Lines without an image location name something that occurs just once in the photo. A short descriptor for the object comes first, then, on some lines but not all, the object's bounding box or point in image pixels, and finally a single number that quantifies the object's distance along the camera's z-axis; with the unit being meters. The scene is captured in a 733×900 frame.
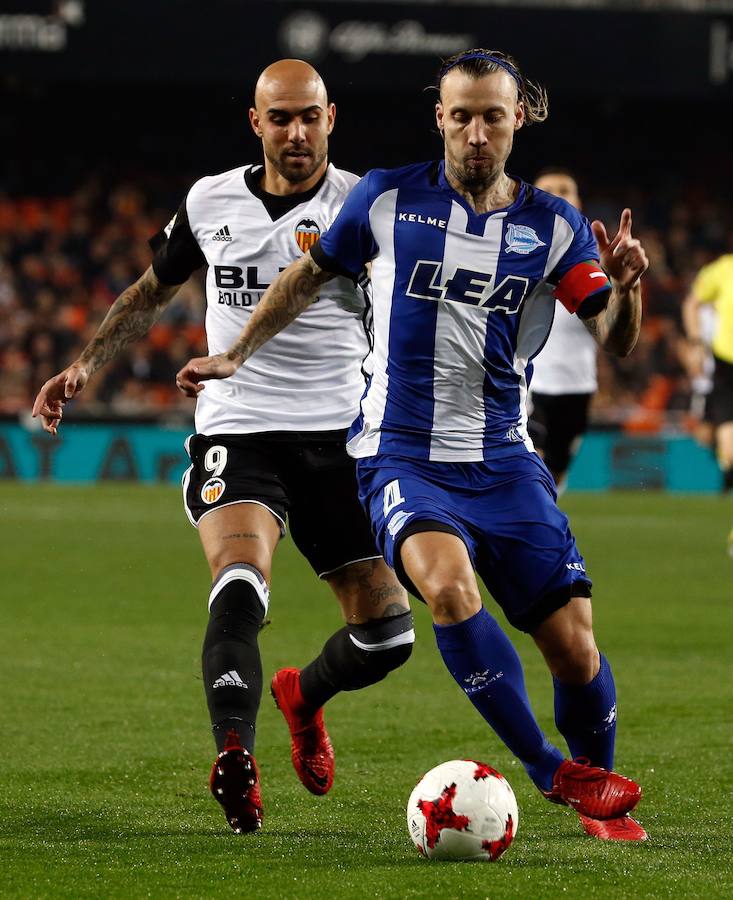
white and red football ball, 8.20
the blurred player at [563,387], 22.58
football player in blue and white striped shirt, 8.87
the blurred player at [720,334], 24.55
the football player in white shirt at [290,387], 10.22
